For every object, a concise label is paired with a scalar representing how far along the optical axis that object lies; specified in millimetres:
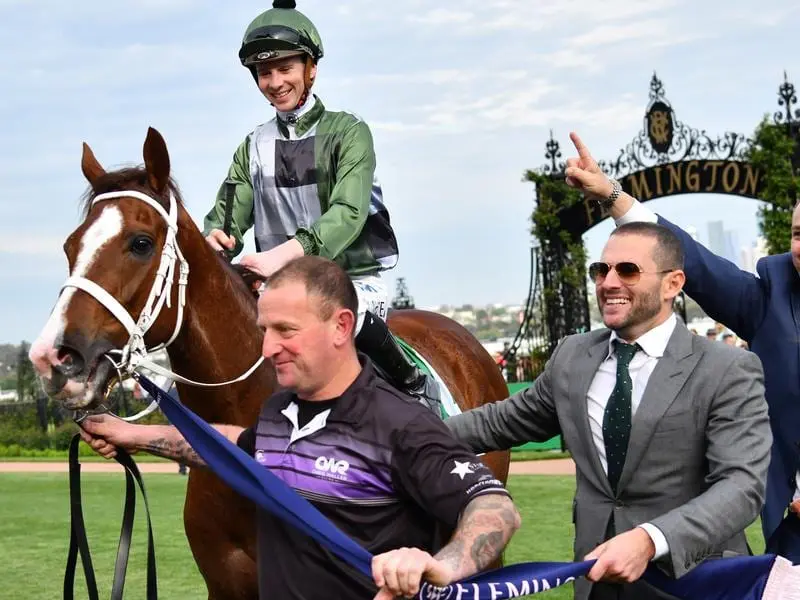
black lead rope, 3096
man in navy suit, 3275
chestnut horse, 3264
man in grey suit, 2648
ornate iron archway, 15008
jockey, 4094
